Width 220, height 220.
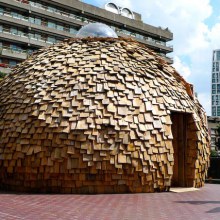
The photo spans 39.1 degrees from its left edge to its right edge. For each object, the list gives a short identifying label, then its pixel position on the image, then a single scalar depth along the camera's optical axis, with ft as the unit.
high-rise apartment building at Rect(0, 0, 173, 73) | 103.66
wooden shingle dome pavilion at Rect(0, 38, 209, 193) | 20.67
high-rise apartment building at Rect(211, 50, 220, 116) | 277.06
